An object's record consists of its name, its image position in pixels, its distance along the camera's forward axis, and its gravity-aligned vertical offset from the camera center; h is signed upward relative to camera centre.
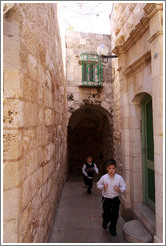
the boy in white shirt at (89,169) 5.21 -1.24
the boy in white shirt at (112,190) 3.19 -1.14
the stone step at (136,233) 2.83 -1.79
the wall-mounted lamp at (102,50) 5.10 +2.20
